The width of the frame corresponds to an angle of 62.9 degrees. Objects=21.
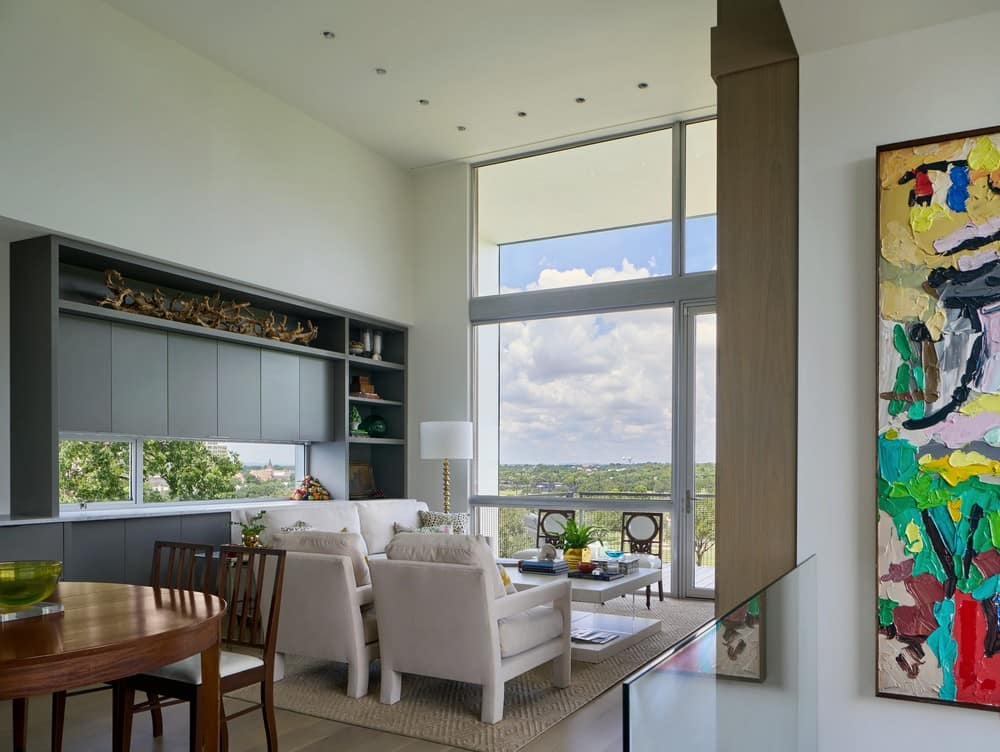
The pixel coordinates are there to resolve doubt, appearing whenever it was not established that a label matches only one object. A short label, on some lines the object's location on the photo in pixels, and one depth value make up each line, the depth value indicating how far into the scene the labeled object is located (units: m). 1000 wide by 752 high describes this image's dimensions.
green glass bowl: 2.33
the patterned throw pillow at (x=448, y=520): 6.77
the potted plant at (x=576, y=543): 5.44
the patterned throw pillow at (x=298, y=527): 5.62
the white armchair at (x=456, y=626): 3.61
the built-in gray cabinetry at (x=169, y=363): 4.90
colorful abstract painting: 2.56
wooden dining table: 1.91
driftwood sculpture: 5.36
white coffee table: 4.62
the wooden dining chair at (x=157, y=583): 2.95
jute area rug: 3.52
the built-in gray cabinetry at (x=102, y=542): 4.60
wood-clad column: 2.96
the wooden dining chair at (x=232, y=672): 2.65
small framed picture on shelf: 7.66
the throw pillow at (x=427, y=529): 6.44
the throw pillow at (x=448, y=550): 3.66
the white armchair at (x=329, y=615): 3.98
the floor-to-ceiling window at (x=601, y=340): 6.91
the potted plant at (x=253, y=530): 5.29
